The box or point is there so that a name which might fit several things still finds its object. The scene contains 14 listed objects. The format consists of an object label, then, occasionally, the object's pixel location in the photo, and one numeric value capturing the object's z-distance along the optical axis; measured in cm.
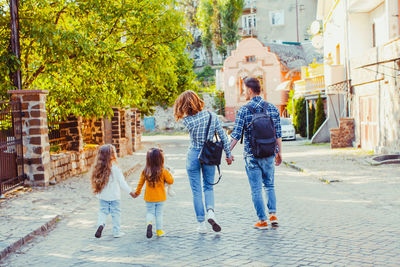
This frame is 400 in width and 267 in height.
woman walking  633
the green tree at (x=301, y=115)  3250
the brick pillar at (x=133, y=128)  2605
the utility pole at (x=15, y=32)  1160
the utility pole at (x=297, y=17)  5419
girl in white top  642
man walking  638
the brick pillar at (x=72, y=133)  1470
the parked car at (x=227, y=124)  3984
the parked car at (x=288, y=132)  3061
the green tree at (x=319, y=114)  2772
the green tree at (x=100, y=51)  1244
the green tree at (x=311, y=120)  3067
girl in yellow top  634
